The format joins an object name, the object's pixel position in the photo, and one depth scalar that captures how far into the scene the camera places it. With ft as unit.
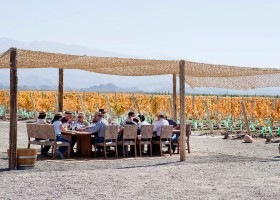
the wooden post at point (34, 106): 92.62
